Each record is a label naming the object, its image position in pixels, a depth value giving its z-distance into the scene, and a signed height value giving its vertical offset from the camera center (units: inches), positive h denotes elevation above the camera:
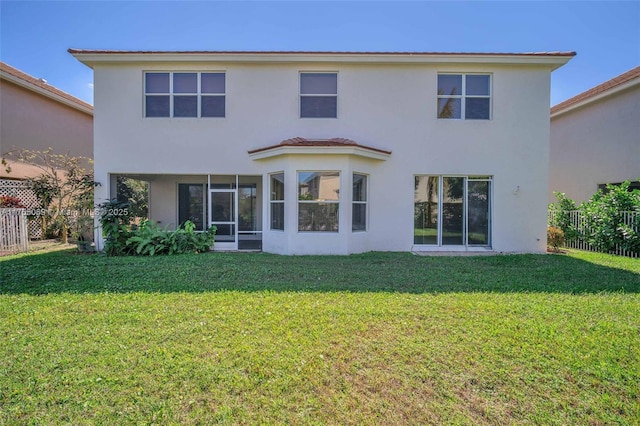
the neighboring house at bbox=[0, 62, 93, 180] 565.6 +178.1
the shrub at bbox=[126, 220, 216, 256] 411.5 -44.2
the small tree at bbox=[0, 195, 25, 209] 514.0 +8.7
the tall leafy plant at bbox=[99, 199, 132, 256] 416.2 -28.3
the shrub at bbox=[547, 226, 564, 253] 474.3 -44.1
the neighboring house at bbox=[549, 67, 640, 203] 530.9 +133.0
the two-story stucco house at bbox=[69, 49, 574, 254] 450.6 +118.8
